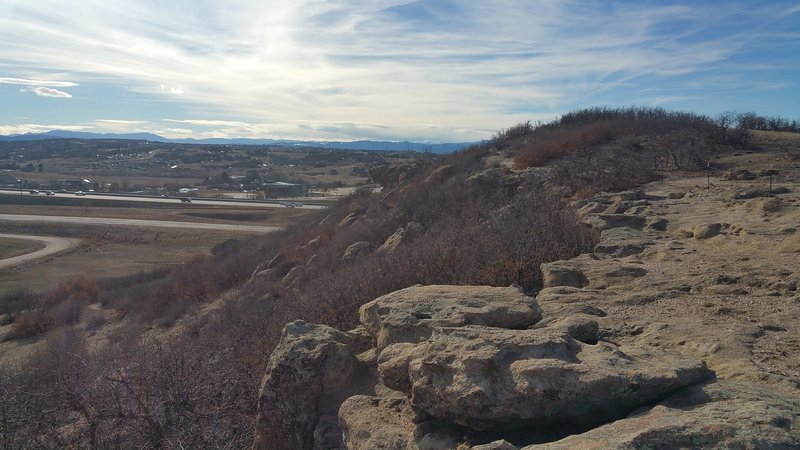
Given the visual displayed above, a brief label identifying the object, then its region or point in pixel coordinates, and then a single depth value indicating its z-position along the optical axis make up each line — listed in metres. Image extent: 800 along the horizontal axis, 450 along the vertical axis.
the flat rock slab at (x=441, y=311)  4.88
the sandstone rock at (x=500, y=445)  3.06
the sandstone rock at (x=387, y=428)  3.61
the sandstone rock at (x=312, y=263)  14.96
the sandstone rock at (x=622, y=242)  7.84
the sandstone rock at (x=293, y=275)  14.97
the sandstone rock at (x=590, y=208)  10.34
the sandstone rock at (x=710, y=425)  2.80
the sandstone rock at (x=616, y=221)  9.27
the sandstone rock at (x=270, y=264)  18.63
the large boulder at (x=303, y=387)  4.70
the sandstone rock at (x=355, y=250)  13.72
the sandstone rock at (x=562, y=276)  6.59
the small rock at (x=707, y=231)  8.17
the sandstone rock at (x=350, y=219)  20.29
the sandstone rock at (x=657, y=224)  9.16
